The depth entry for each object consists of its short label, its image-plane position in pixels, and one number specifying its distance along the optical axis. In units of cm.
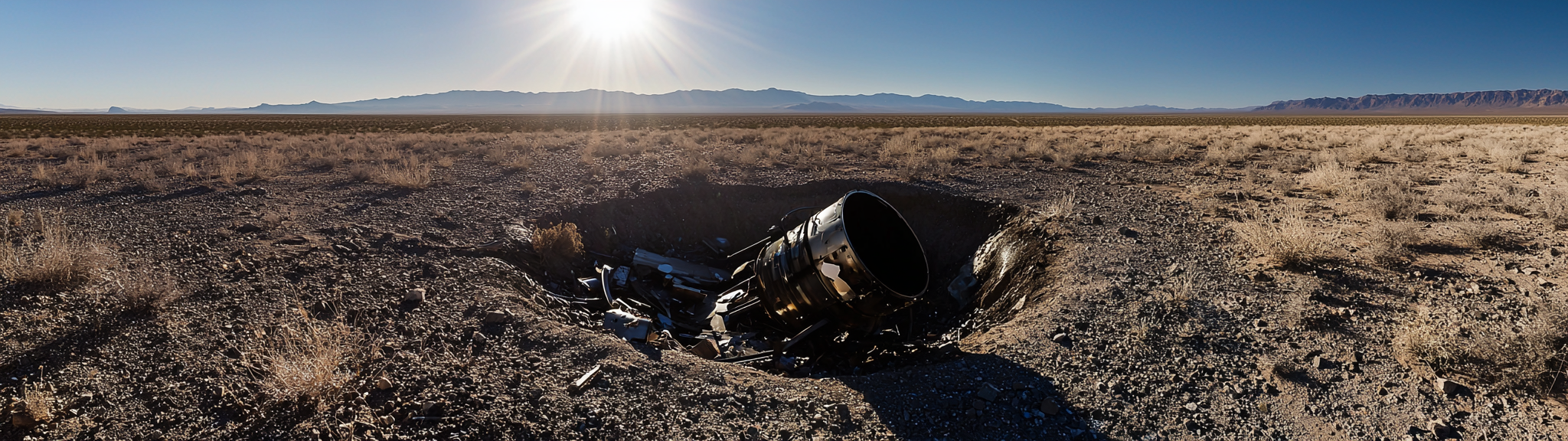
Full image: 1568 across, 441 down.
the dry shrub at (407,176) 1002
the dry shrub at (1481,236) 543
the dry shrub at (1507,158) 1072
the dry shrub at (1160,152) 1481
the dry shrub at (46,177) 1016
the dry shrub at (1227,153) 1384
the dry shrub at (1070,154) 1395
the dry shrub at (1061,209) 764
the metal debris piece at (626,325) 544
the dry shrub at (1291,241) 526
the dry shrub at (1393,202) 668
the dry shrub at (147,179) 943
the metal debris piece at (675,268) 791
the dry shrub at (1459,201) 700
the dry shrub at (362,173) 1111
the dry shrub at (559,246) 713
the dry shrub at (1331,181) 871
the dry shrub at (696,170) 1180
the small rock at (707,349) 536
